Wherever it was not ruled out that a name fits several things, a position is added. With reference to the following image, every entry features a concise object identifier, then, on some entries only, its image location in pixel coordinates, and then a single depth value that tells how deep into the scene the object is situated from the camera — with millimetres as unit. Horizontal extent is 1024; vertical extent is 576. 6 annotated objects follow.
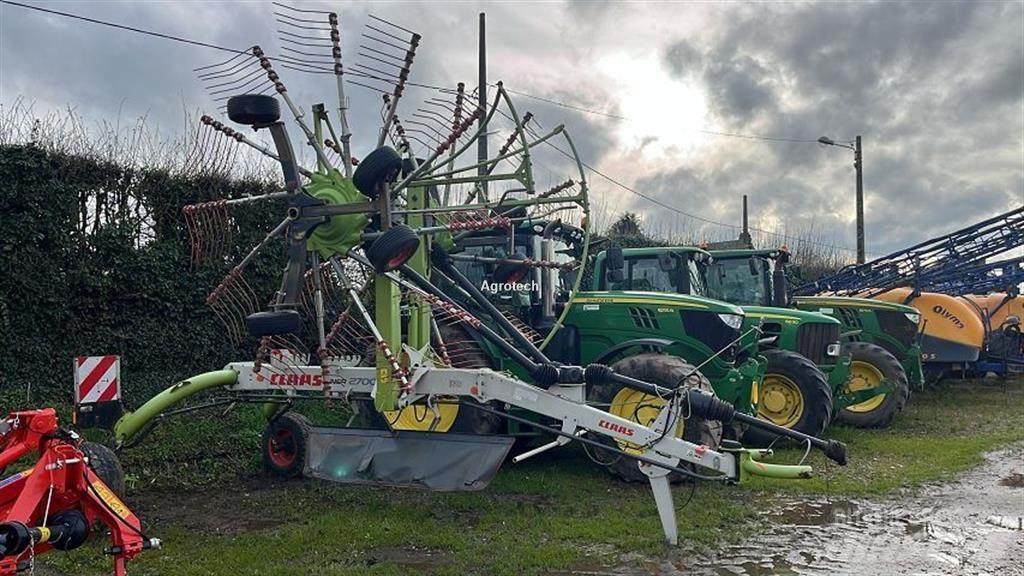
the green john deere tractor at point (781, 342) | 9352
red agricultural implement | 3934
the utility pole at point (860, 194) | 24281
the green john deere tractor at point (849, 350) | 10984
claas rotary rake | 5570
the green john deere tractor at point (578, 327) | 7828
